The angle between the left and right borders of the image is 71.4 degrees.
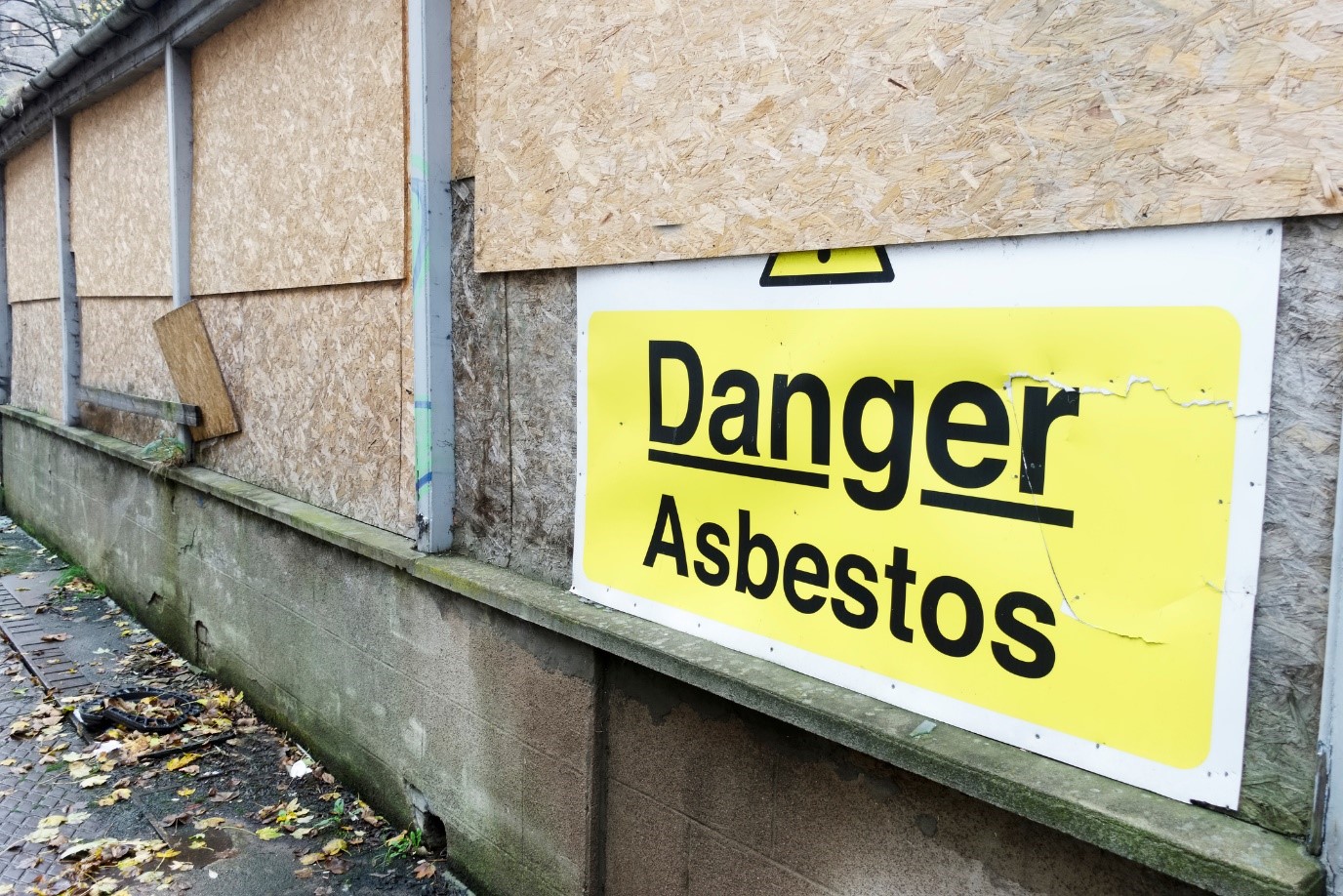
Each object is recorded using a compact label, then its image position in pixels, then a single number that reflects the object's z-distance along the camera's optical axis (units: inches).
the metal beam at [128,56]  220.7
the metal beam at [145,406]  234.8
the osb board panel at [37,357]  370.9
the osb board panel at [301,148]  161.9
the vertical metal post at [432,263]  141.8
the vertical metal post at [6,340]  437.4
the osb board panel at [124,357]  270.8
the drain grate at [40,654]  228.4
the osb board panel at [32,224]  359.6
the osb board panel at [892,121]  63.2
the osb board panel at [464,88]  139.1
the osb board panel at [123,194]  260.4
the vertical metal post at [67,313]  335.6
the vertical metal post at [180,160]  237.5
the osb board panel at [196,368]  226.1
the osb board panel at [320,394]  165.0
